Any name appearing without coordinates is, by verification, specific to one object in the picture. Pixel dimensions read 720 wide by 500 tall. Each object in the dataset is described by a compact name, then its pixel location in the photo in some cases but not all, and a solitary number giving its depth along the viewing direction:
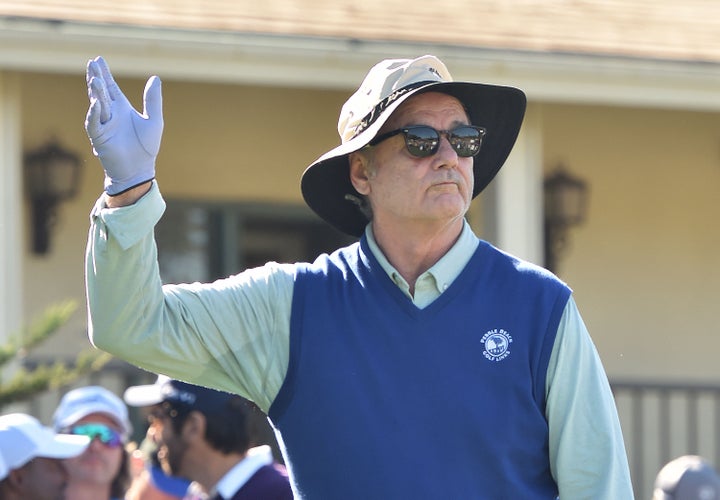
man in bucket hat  6.25
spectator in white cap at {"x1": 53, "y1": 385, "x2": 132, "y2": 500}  12.13
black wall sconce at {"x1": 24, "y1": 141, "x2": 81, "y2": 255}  17.28
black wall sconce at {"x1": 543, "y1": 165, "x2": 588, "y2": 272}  19.37
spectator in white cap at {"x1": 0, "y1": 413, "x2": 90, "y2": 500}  9.23
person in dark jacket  10.27
